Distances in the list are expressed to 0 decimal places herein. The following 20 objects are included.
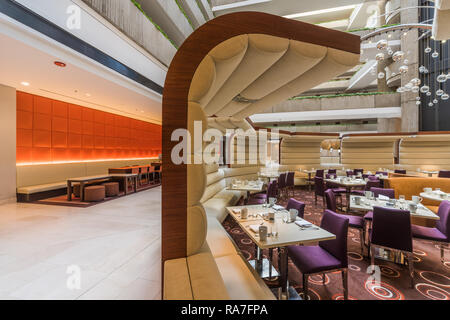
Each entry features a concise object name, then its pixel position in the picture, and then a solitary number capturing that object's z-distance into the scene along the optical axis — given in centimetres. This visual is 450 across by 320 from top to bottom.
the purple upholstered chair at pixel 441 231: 266
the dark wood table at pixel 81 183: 584
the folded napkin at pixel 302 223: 232
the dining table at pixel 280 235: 196
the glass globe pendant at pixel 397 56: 432
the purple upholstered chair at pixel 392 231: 238
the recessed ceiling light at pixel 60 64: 409
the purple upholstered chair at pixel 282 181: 691
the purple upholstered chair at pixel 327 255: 197
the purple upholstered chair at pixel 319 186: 575
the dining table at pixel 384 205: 279
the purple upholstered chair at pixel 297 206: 294
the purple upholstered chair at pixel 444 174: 692
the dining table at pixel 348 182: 573
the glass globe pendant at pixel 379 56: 447
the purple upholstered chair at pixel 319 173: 800
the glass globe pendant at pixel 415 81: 552
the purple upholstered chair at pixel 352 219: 312
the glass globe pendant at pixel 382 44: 401
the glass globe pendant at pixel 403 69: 493
